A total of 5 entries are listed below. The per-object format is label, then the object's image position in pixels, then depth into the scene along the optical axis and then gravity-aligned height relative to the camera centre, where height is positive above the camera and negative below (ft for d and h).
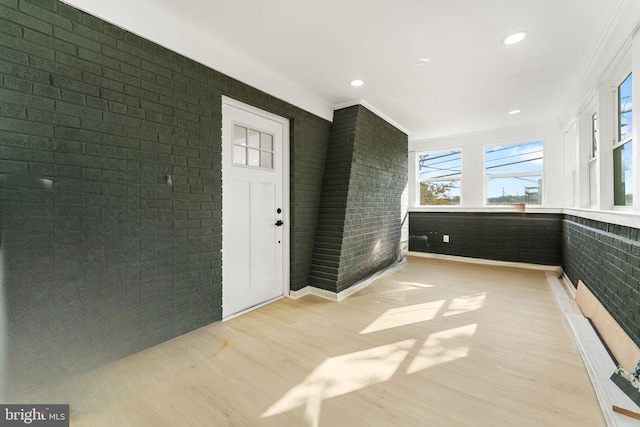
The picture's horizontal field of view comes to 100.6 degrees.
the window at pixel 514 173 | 16.42 +2.57
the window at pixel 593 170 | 10.89 +1.82
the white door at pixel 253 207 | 9.10 +0.28
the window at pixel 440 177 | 18.94 +2.66
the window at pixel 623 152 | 7.59 +1.84
